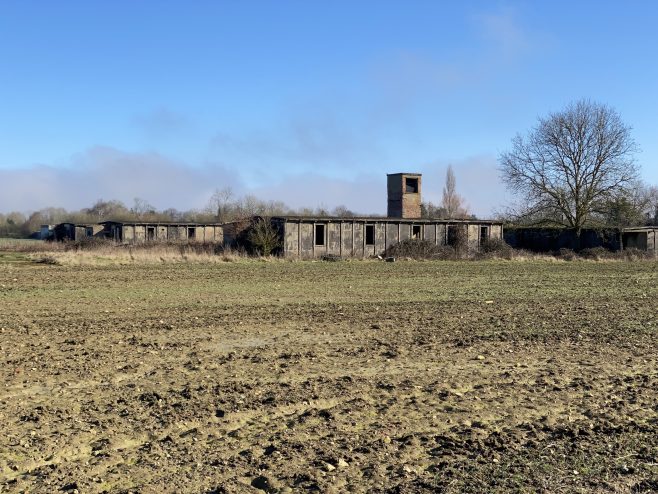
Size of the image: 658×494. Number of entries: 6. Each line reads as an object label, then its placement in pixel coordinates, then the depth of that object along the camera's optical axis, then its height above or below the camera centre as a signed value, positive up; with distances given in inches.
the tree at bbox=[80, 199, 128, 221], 4855.1 +159.3
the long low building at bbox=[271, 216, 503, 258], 1754.4 -16.7
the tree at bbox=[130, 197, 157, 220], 4469.5 +126.4
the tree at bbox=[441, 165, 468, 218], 4047.7 +173.7
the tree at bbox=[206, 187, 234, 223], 3982.8 +123.6
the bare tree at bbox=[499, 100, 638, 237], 2160.4 +159.0
